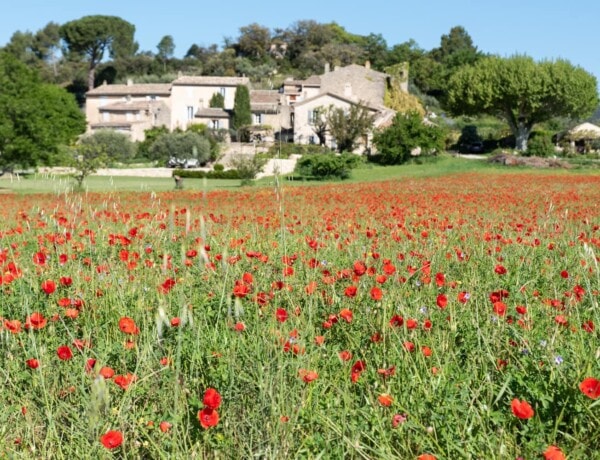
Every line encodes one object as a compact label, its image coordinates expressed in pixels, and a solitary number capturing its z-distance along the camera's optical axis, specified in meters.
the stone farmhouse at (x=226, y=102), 65.31
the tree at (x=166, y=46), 113.81
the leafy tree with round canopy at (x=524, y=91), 59.97
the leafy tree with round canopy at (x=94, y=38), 108.62
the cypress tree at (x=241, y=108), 69.75
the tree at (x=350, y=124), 52.41
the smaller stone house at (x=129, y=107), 73.38
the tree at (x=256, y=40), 106.56
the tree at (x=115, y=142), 58.24
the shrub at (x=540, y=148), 52.00
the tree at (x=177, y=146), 53.28
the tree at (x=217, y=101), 74.06
